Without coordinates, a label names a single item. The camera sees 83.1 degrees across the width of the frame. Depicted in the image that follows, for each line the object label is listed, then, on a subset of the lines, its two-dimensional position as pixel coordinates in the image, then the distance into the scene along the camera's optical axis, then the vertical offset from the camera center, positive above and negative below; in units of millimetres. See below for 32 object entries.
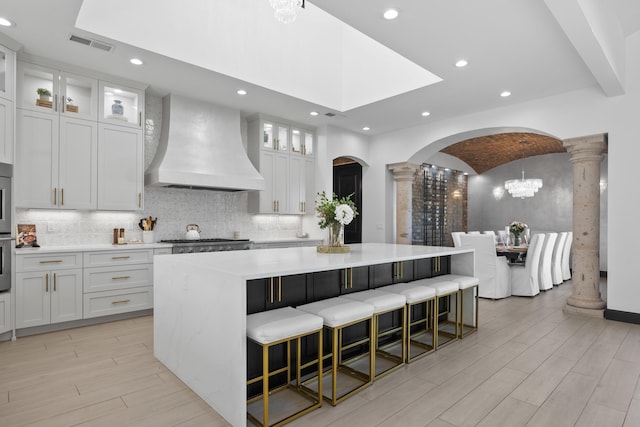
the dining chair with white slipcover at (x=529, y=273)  5617 -908
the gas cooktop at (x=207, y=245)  4723 -426
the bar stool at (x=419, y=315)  3051 -1047
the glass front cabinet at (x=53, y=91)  3906 +1399
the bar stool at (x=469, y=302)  3801 -958
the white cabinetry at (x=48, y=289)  3650 -791
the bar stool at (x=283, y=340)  2025 -727
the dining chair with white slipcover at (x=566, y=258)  6970 -843
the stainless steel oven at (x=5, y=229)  3477 -159
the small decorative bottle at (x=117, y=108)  4582 +1348
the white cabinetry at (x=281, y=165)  5965 +853
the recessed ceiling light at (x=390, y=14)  2979 +1684
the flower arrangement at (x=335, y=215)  3152 -6
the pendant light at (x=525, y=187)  7648 +609
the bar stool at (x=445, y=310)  3371 -1063
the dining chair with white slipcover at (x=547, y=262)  5957 -804
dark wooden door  7871 +622
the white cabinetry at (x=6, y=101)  3504 +1095
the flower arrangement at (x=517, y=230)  6652 -276
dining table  5816 -607
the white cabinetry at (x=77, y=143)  3879 +824
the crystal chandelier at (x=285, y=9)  2643 +1520
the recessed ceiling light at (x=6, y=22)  3191 +1716
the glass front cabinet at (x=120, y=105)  4395 +1396
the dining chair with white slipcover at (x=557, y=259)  6473 -812
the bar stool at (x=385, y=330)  2721 -1045
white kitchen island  2014 -620
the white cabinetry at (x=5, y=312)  3451 -950
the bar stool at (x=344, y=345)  2367 -986
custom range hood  4758 +898
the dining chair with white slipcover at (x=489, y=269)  5395 -820
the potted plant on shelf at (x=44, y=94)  4016 +1342
